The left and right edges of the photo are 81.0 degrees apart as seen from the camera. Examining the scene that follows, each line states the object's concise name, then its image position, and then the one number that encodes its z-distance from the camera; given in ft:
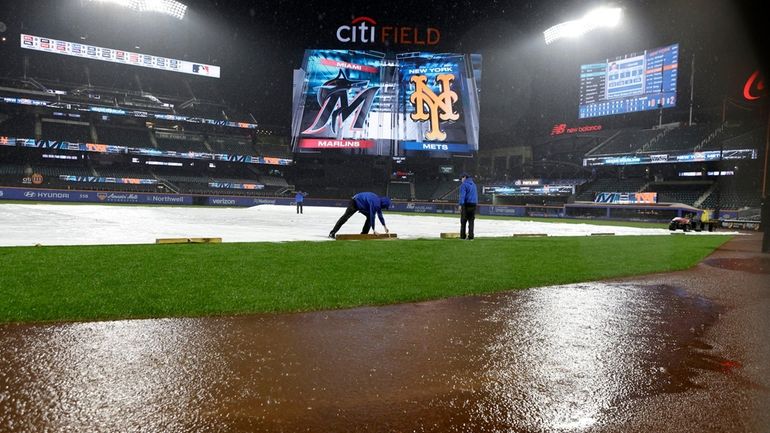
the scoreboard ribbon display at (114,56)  156.04
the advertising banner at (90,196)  120.26
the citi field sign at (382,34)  169.07
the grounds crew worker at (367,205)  39.37
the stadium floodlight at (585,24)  146.20
